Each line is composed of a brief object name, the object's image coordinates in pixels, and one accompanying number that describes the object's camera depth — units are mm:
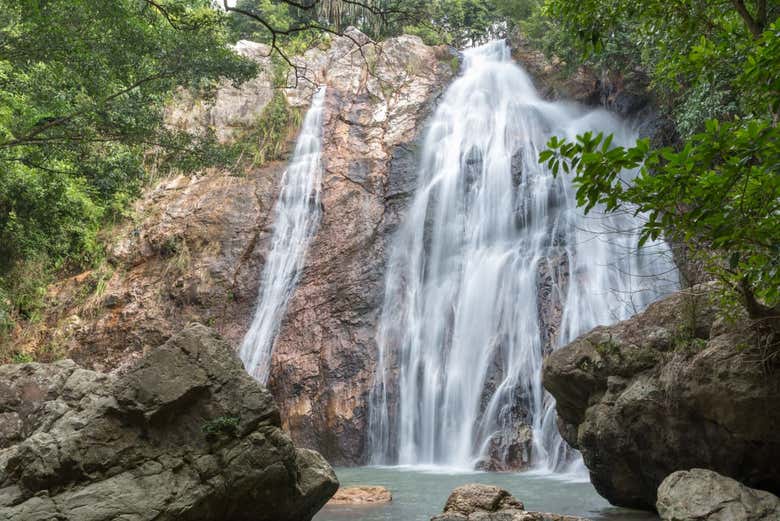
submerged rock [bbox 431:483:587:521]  6387
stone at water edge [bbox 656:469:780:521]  5426
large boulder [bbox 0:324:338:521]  5879
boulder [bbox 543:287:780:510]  6207
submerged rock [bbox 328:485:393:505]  9156
